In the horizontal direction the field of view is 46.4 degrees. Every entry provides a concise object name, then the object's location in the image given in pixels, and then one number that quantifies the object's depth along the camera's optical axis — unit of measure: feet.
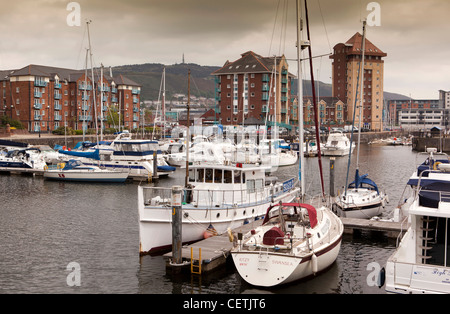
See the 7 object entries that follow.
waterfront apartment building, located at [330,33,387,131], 556.92
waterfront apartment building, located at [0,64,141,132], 345.72
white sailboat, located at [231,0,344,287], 61.16
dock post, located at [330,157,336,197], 124.44
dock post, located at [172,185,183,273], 68.59
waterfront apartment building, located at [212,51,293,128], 391.65
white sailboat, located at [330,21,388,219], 107.14
